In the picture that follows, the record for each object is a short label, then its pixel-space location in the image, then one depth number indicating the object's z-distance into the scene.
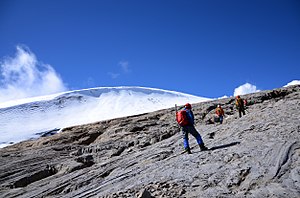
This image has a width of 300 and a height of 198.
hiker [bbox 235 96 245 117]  17.42
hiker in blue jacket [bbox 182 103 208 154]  10.21
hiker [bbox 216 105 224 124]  17.38
